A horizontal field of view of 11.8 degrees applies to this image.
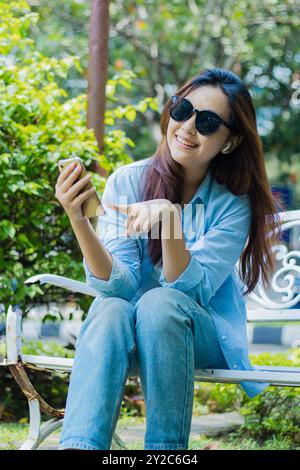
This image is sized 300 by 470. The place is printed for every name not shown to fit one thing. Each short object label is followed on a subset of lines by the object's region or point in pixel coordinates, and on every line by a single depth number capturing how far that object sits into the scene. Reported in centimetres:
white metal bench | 410
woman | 367
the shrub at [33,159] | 657
